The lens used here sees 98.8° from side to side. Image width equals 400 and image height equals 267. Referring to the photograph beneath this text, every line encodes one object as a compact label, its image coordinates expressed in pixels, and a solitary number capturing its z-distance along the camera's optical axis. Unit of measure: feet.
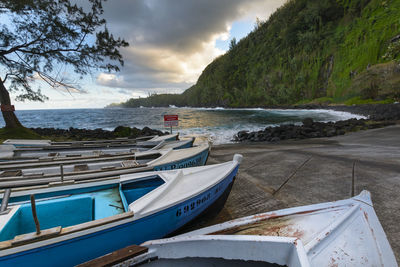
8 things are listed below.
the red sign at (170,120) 35.78
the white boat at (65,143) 26.13
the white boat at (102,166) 11.68
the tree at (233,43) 425.69
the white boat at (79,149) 21.99
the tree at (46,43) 34.96
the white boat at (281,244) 5.44
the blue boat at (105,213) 5.85
